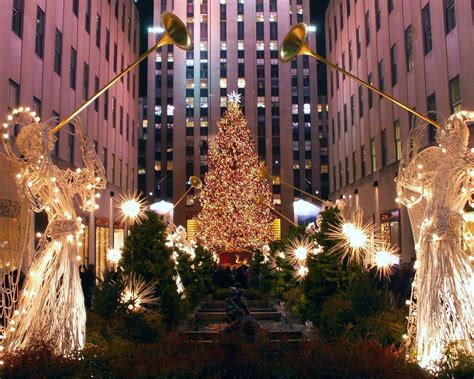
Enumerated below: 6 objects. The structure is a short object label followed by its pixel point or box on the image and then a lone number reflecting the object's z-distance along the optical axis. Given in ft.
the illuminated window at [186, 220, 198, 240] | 229.88
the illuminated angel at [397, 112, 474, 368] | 26.18
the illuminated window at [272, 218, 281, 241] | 222.48
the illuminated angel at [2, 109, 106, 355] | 28.12
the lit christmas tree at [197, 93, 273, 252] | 112.68
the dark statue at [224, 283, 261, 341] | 34.04
